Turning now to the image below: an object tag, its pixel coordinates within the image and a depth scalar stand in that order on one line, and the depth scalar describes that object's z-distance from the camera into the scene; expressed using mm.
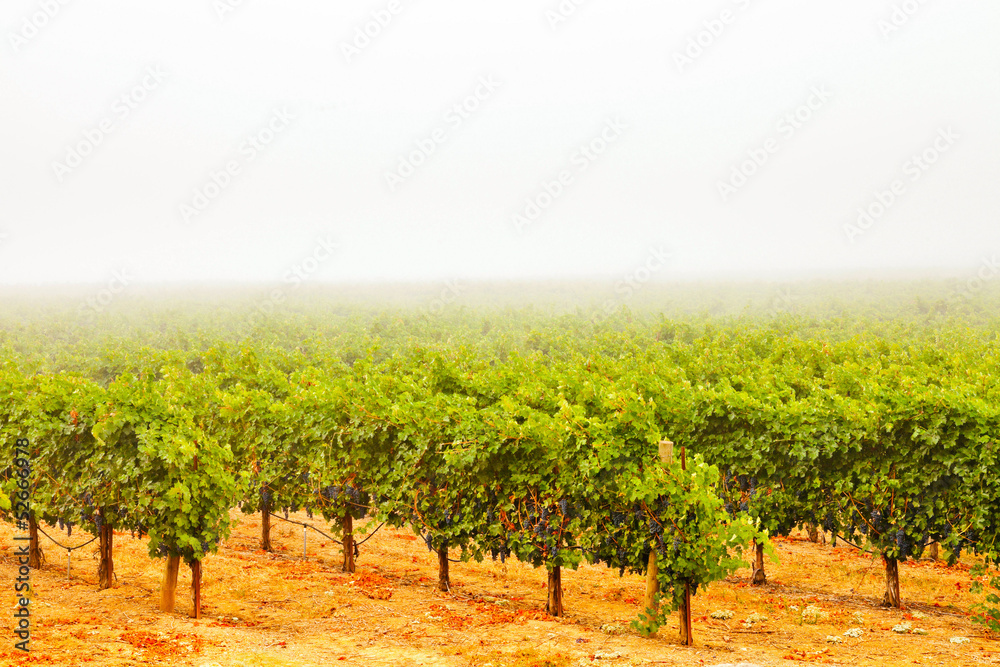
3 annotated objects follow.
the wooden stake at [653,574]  12391
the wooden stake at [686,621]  12555
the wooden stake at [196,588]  13812
